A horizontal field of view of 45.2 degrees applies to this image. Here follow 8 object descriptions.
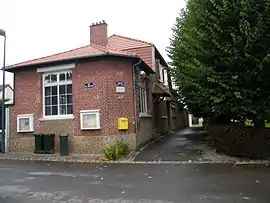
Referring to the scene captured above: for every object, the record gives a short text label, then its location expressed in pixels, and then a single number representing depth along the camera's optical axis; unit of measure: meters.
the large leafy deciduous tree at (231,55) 11.32
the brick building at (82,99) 15.60
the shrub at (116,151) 13.88
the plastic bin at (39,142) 16.31
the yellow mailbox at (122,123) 15.31
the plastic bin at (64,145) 15.59
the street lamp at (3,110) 16.77
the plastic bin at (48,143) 16.19
